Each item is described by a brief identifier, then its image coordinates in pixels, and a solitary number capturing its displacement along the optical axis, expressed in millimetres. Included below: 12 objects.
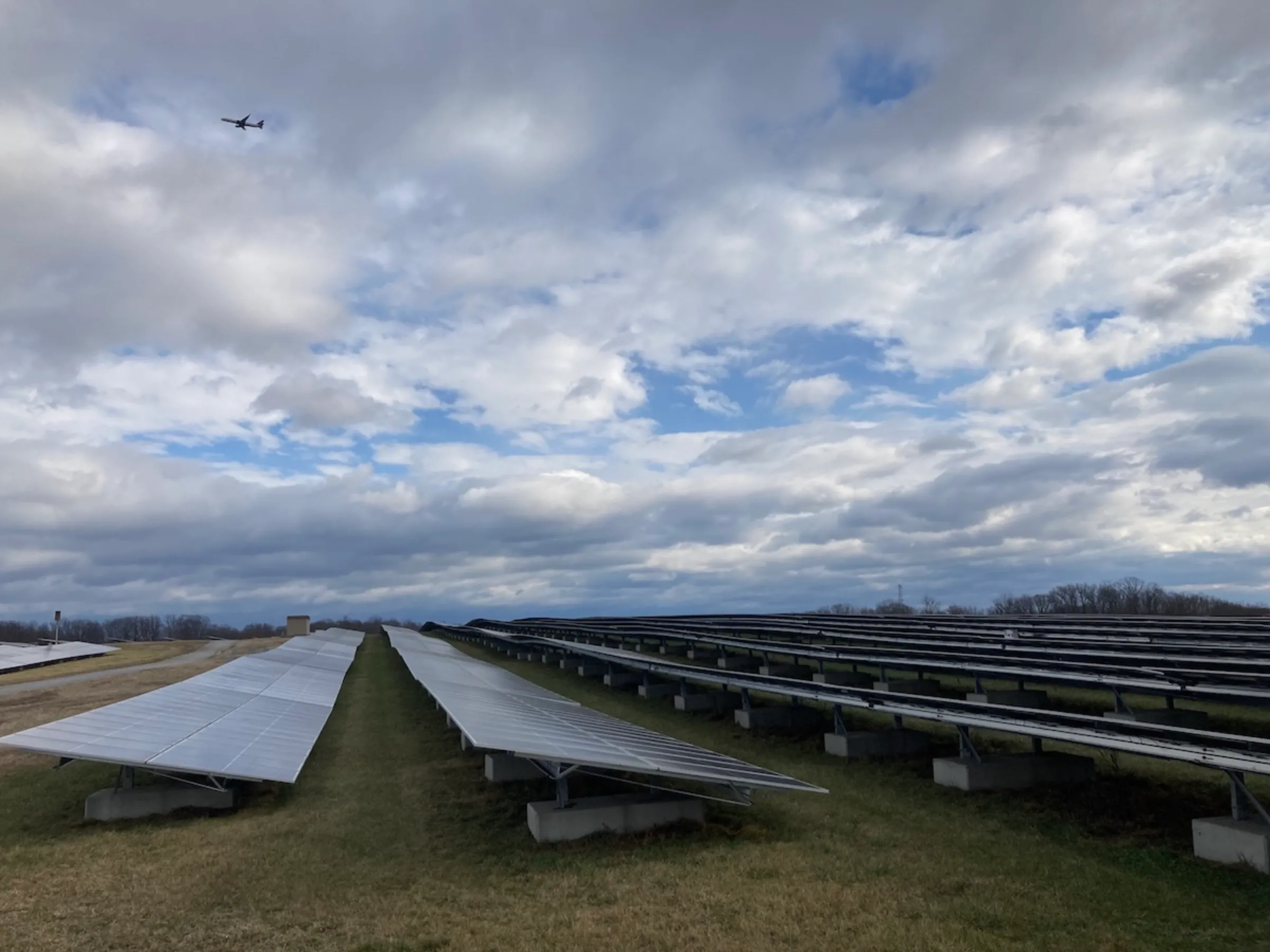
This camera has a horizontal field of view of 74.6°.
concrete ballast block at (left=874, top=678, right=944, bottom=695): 20859
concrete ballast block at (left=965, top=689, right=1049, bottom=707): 17781
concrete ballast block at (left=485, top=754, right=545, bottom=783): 14273
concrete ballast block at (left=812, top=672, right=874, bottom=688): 22812
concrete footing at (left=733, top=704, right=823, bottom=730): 18656
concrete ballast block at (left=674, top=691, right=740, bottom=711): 21969
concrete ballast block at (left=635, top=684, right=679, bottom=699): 25656
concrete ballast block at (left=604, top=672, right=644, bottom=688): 29641
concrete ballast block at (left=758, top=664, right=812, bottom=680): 25547
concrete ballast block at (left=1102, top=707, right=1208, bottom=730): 15070
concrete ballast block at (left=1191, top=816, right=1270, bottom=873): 8242
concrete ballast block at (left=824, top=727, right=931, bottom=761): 15180
